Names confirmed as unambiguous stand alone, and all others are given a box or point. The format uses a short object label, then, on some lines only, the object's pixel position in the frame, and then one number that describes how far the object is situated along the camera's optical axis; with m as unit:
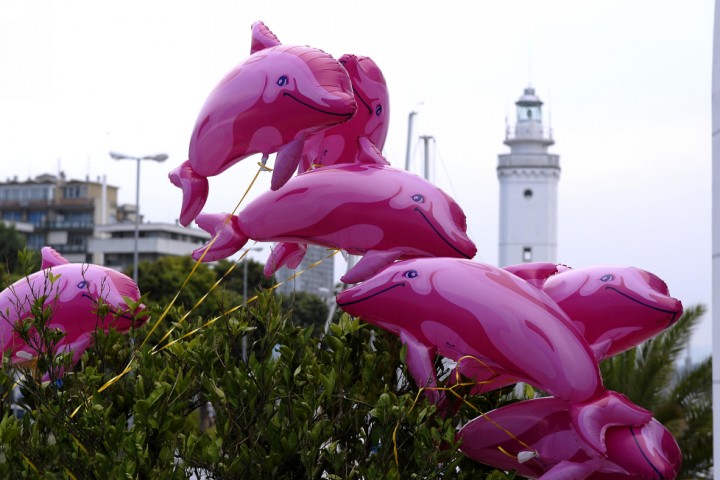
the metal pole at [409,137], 31.31
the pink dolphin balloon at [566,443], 5.70
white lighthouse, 67.88
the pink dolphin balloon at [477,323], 5.73
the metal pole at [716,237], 8.20
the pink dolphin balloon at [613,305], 6.11
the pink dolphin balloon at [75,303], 7.17
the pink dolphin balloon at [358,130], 6.76
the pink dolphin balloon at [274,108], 6.12
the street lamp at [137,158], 32.00
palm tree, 15.27
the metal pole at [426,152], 35.38
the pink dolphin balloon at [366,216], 6.26
